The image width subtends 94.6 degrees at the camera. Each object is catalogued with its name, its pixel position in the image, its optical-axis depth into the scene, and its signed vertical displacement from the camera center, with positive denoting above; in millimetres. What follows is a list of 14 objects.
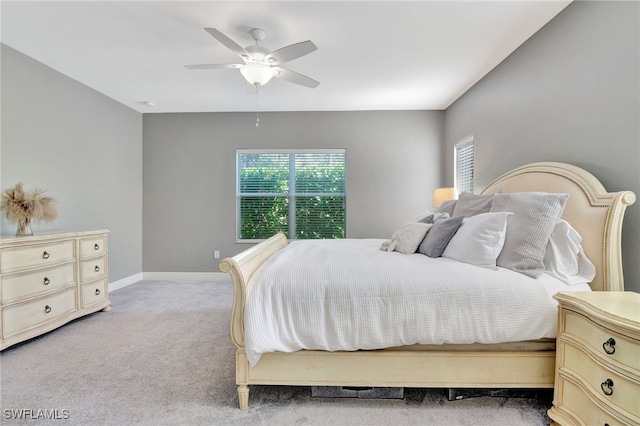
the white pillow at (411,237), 2355 -281
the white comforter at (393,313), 1540 -579
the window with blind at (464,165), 3814 +530
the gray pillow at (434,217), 2621 -129
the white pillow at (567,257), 1711 -308
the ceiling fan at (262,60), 2146 +1114
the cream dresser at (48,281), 2297 -748
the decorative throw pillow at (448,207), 2852 -36
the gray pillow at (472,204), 2311 -6
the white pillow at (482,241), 1831 -239
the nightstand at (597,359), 1149 -668
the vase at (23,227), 2584 -260
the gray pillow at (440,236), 2152 -246
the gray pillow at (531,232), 1720 -166
